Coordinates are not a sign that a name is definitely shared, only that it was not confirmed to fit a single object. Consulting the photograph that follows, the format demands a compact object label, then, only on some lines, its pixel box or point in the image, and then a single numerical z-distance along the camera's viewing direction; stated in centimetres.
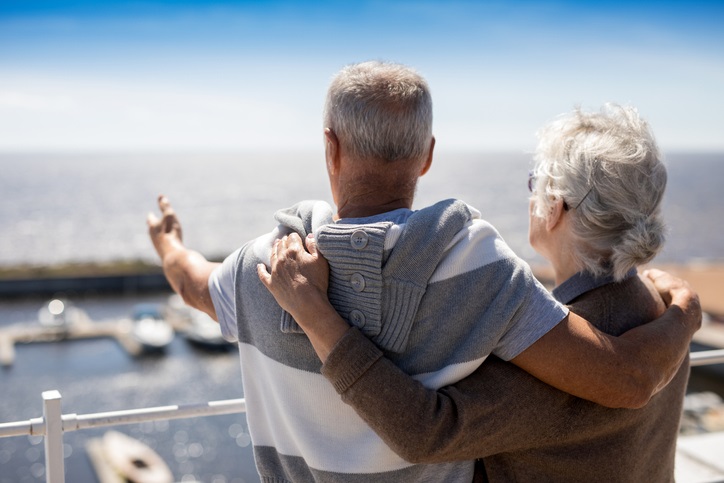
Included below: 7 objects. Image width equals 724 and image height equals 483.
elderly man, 110
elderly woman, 109
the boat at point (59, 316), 2670
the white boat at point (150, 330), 2648
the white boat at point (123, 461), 1504
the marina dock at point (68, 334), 2648
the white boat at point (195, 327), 2680
